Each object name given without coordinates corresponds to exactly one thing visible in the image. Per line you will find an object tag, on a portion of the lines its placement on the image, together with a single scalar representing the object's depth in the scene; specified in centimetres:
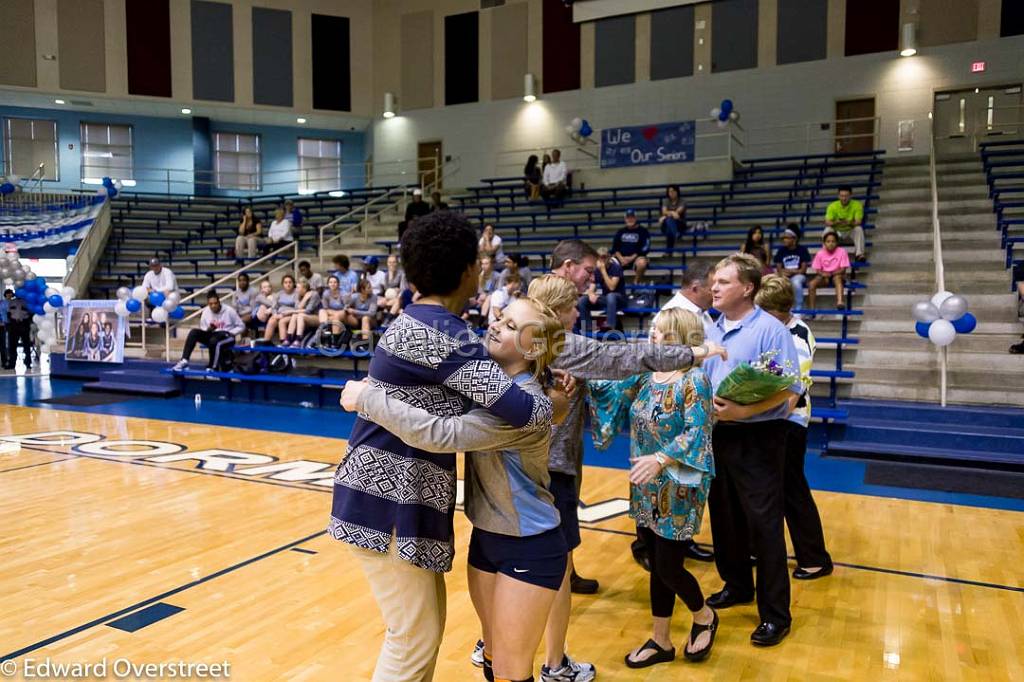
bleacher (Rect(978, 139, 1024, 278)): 930
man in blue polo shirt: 298
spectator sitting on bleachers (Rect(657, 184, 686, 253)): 1142
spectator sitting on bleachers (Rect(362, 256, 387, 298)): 1095
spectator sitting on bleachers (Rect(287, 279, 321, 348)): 1019
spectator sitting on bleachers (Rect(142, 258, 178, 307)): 1198
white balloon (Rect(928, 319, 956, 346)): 682
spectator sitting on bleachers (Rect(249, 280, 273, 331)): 1073
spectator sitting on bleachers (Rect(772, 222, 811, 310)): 899
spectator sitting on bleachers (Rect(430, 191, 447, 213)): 1377
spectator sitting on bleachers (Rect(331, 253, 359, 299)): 1098
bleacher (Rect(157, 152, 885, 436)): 965
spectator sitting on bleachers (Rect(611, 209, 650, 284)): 1066
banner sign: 1405
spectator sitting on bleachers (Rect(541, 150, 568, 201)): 1466
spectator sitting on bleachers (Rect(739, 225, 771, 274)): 809
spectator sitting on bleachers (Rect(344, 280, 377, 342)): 993
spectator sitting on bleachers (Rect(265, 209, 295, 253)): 1495
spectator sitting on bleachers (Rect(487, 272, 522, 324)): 908
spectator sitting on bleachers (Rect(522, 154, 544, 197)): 1521
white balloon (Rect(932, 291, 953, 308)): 701
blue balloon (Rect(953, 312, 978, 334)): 691
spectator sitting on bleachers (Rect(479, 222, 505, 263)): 1052
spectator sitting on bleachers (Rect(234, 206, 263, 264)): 1516
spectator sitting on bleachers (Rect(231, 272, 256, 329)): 1145
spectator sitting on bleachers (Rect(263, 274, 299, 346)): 1038
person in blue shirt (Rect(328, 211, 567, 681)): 171
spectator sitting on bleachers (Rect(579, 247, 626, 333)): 912
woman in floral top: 266
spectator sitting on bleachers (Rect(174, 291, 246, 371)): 1046
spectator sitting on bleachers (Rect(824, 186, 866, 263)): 1022
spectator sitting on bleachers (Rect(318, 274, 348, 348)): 998
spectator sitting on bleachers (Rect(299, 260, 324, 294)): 1081
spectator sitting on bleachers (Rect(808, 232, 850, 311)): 905
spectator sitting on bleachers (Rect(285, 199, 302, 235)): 1574
